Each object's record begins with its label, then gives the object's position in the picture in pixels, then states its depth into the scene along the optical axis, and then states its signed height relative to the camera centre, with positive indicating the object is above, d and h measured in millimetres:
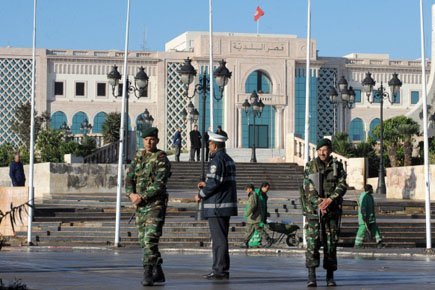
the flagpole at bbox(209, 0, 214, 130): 41062 +5938
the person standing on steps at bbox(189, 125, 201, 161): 50188 +2512
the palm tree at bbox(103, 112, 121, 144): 66562 +4236
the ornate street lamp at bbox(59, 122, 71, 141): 61562 +3711
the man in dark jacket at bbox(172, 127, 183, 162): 53188 +2523
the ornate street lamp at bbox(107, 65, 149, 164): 34875 +3513
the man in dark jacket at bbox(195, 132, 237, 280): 13516 +30
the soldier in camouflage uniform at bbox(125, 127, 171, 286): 12688 +90
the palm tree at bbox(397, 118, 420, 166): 58650 +3477
